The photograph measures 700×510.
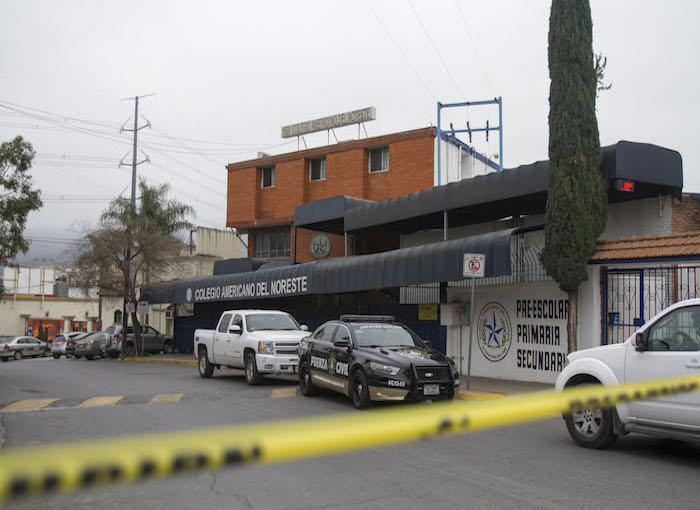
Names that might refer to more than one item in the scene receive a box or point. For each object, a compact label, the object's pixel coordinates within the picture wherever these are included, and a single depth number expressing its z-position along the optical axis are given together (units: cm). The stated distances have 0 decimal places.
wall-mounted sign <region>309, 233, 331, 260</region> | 3058
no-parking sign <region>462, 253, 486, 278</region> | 1415
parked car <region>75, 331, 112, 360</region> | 3331
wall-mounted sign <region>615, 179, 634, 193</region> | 1552
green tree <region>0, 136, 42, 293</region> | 2031
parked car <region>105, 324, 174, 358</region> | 3372
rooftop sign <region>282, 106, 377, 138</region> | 3556
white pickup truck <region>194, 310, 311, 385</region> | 1593
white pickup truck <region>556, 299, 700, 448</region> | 719
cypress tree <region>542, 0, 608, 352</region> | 1498
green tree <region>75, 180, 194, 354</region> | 3166
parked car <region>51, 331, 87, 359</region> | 3784
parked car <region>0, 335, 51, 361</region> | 3866
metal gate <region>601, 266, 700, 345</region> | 1366
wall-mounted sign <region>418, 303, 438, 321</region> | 2050
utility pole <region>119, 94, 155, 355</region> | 3225
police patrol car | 1133
